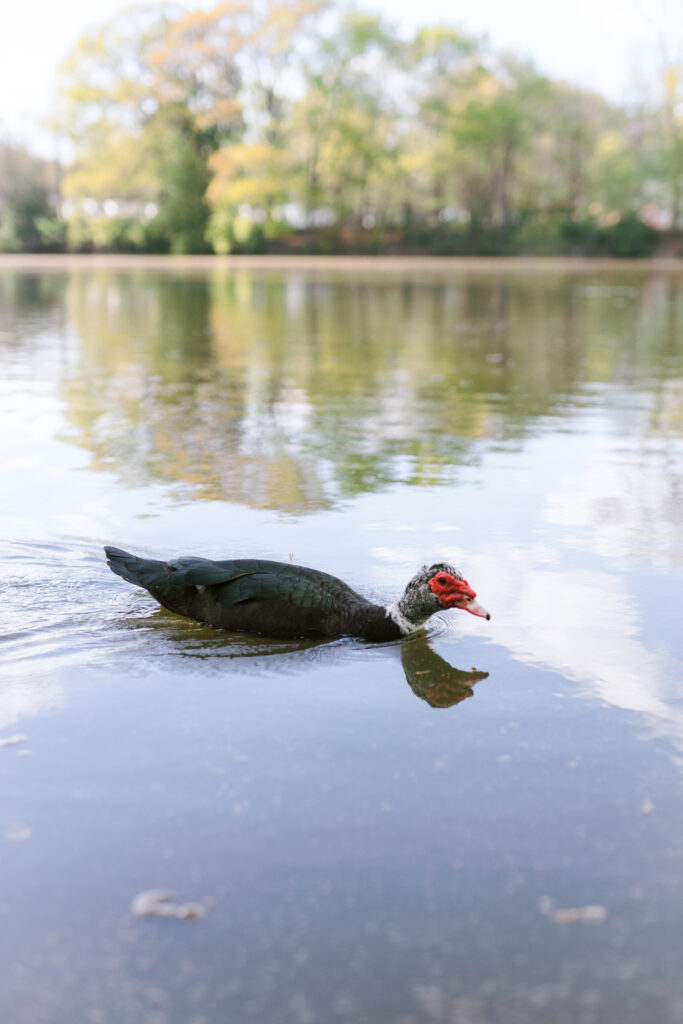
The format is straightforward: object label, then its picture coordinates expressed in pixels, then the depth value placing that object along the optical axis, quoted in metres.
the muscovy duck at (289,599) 5.01
